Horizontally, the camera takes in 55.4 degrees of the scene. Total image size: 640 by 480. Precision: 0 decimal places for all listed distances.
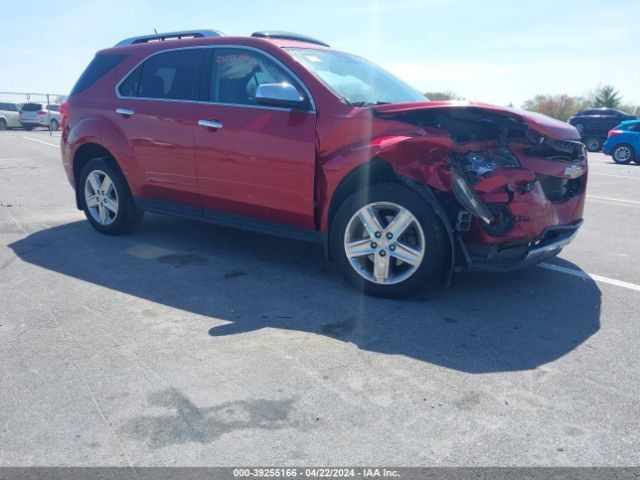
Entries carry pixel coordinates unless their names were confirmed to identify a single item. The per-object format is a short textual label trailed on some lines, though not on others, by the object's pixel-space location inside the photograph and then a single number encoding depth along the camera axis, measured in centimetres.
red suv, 406
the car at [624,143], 1878
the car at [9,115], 3366
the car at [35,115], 3362
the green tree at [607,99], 4868
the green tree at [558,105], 4506
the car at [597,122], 2592
